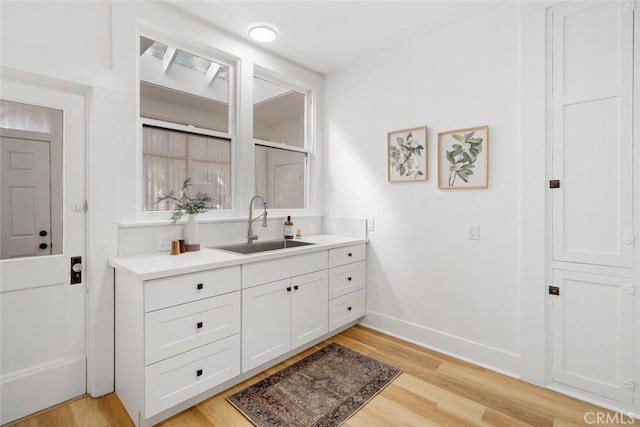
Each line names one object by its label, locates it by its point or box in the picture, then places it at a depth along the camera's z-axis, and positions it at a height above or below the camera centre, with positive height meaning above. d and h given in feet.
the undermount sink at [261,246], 8.66 -0.99
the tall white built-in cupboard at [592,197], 5.96 +0.31
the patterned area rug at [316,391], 5.91 -3.83
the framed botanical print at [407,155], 8.79 +1.68
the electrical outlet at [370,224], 10.03 -0.38
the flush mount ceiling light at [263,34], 8.39 +4.91
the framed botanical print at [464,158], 7.73 +1.41
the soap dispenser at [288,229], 9.97 -0.53
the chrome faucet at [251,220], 8.89 -0.22
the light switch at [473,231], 7.90 -0.49
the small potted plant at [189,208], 7.47 +0.11
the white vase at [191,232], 7.46 -0.47
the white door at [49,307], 5.80 -1.86
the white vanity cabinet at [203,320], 5.48 -2.23
